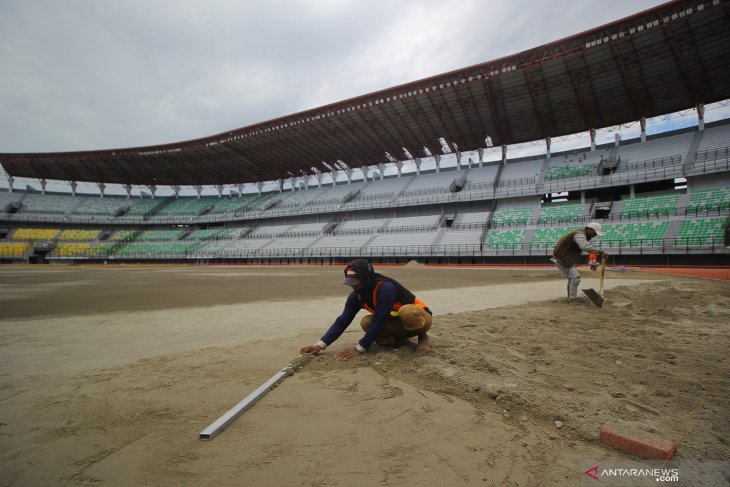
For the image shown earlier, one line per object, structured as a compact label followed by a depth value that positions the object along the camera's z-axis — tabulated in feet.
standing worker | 26.08
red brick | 6.65
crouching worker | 13.20
